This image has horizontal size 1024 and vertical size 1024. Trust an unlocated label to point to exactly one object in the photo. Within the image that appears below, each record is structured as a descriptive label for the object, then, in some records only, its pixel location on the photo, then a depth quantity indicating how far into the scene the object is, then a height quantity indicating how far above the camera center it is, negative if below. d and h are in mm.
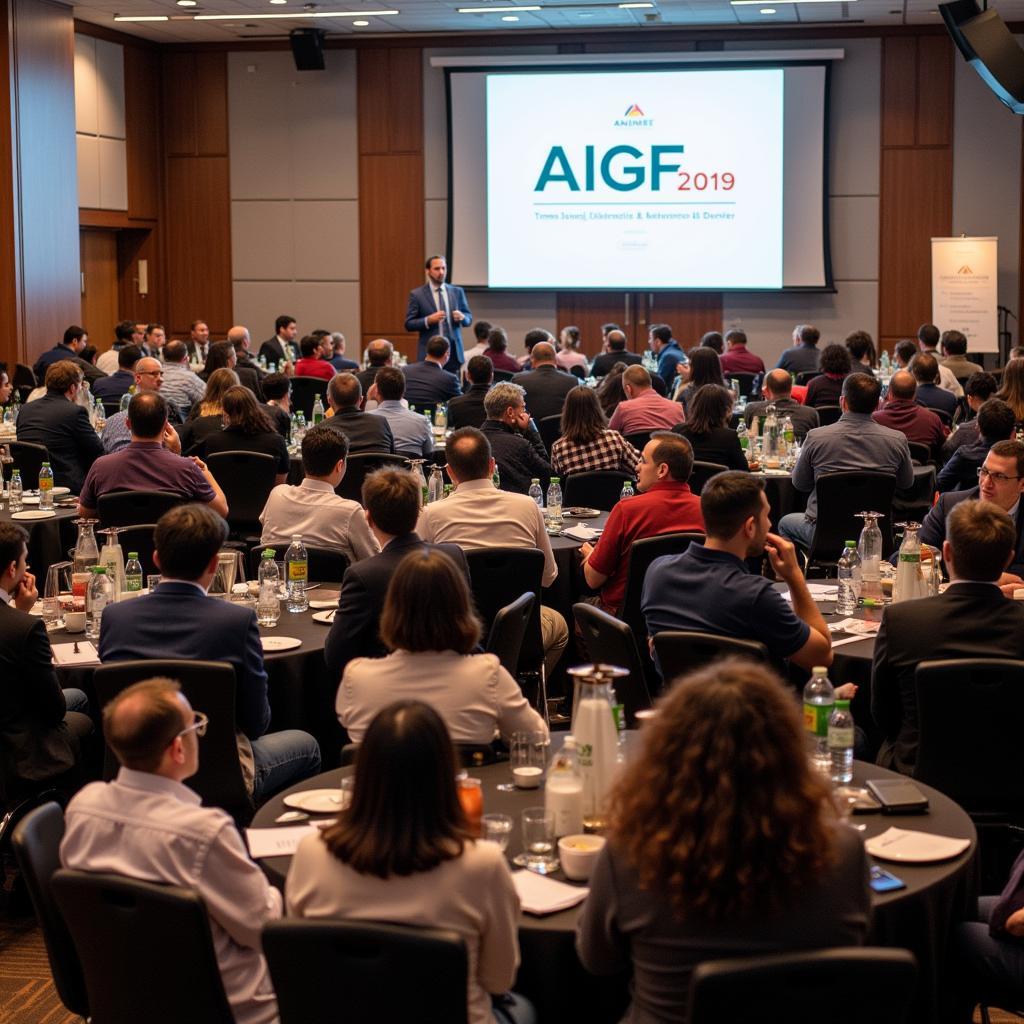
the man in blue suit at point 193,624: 4074 -732
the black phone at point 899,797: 3299 -997
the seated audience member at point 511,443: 7824 -443
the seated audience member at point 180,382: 11344 -163
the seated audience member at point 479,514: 5934 -624
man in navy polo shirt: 4277 -680
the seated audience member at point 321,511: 5953 -613
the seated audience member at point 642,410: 9406 -328
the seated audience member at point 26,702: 4172 -993
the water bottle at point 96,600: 5230 -848
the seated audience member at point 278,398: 9984 -261
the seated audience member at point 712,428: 8406 -398
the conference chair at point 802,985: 2092 -901
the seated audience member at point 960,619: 3945 -709
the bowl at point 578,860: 2953 -1006
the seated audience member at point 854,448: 7910 -485
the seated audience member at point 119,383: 11680 -173
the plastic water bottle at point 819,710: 3520 -847
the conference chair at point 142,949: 2580 -1064
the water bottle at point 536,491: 7402 -666
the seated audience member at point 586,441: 7969 -446
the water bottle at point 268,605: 5278 -876
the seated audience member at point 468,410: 10086 -345
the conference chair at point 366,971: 2248 -959
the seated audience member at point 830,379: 11062 -161
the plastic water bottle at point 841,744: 3471 -910
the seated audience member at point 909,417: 9422 -381
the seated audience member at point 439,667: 3432 -733
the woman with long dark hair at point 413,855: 2410 -817
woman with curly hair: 2236 -740
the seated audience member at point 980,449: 7113 -461
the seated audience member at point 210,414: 8672 -324
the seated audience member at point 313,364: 13250 -31
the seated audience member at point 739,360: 13586 -13
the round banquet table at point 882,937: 2770 -1125
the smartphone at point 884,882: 2879 -1033
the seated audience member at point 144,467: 6957 -501
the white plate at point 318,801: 3383 -1026
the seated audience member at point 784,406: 9836 -325
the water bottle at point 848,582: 5270 -818
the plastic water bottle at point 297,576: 5469 -801
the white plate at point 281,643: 4902 -950
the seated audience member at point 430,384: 12102 -199
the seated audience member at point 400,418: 9398 -371
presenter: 15203 +500
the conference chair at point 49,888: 2834 -1017
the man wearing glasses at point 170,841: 2738 -900
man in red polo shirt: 5840 -622
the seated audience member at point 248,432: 8133 -397
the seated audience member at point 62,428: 8680 -391
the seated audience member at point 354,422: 8688 -366
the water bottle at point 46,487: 7930 -685
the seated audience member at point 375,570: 4539 -650
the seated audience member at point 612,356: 13273 +28
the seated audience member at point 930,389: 10633 -229
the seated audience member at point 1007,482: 5512 -469
